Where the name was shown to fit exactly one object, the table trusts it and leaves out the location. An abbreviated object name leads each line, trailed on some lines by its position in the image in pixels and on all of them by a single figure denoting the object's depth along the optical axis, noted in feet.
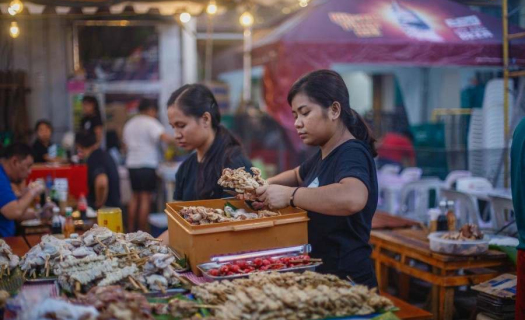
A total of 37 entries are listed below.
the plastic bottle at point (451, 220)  18.15
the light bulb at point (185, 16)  28.73
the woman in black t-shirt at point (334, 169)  10.06
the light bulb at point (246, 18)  27.59
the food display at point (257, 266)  9.39
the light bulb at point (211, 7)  27.04
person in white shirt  31.50
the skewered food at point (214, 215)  10.40
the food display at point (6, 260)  10.49
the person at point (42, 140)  30.54
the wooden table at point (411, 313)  14.52
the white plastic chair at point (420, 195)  25.27
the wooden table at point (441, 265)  16.11
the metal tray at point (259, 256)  9.35
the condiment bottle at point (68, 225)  16.56
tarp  25.50
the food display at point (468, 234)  16.33
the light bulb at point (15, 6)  20.63
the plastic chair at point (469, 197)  20.83
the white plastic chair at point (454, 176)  26.48
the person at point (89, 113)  32.01
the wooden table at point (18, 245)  15.19
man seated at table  16.72
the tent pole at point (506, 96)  23.52
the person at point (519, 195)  11.02
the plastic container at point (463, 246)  15.94
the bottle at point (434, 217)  18.49
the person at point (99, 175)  24.07
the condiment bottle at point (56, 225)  17.33
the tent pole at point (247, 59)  31.86
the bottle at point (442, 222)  18.34
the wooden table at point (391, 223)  20.63
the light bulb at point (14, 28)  26.23
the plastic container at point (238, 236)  9.53
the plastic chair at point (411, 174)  29.43
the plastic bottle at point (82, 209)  20.10
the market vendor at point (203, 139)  12.76
